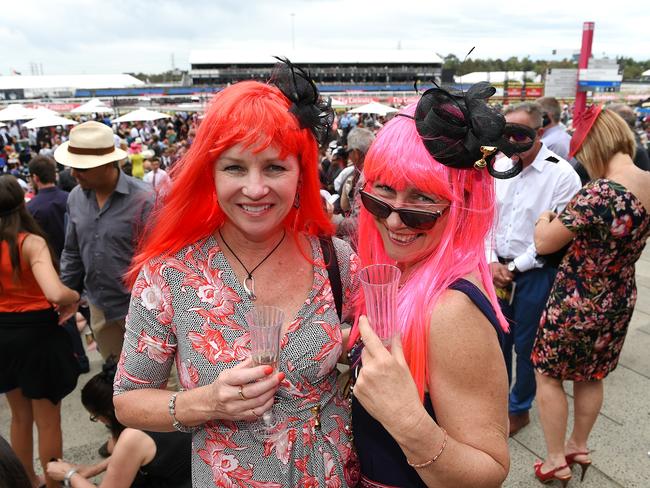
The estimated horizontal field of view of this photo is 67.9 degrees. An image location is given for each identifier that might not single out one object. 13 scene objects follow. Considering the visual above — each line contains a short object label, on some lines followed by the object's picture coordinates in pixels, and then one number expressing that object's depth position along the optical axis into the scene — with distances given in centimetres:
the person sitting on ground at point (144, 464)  229
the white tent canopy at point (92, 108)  2334
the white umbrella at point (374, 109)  2167
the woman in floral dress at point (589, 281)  243
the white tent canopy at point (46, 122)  1845
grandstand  7756
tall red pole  1344
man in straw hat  340
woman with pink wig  117
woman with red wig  142
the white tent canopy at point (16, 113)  2022
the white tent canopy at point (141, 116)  2124
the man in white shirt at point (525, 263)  327
